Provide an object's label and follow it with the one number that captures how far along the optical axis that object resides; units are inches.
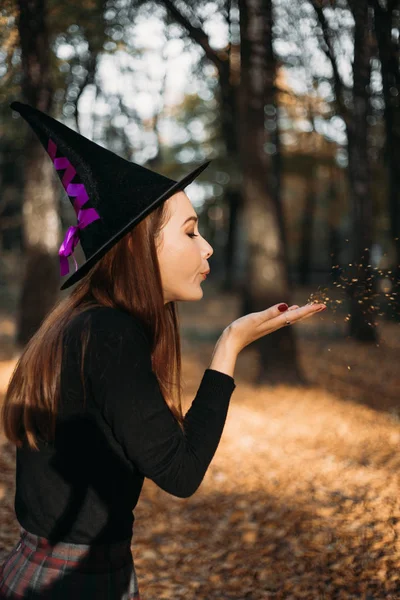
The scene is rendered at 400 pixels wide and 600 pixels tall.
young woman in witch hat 59.0
